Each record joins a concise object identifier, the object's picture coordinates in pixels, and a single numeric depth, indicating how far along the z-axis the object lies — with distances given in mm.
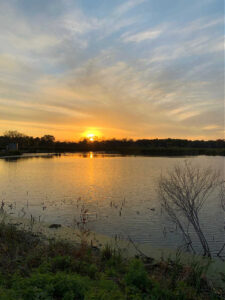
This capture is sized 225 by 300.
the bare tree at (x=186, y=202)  8523
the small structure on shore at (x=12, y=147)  81175
